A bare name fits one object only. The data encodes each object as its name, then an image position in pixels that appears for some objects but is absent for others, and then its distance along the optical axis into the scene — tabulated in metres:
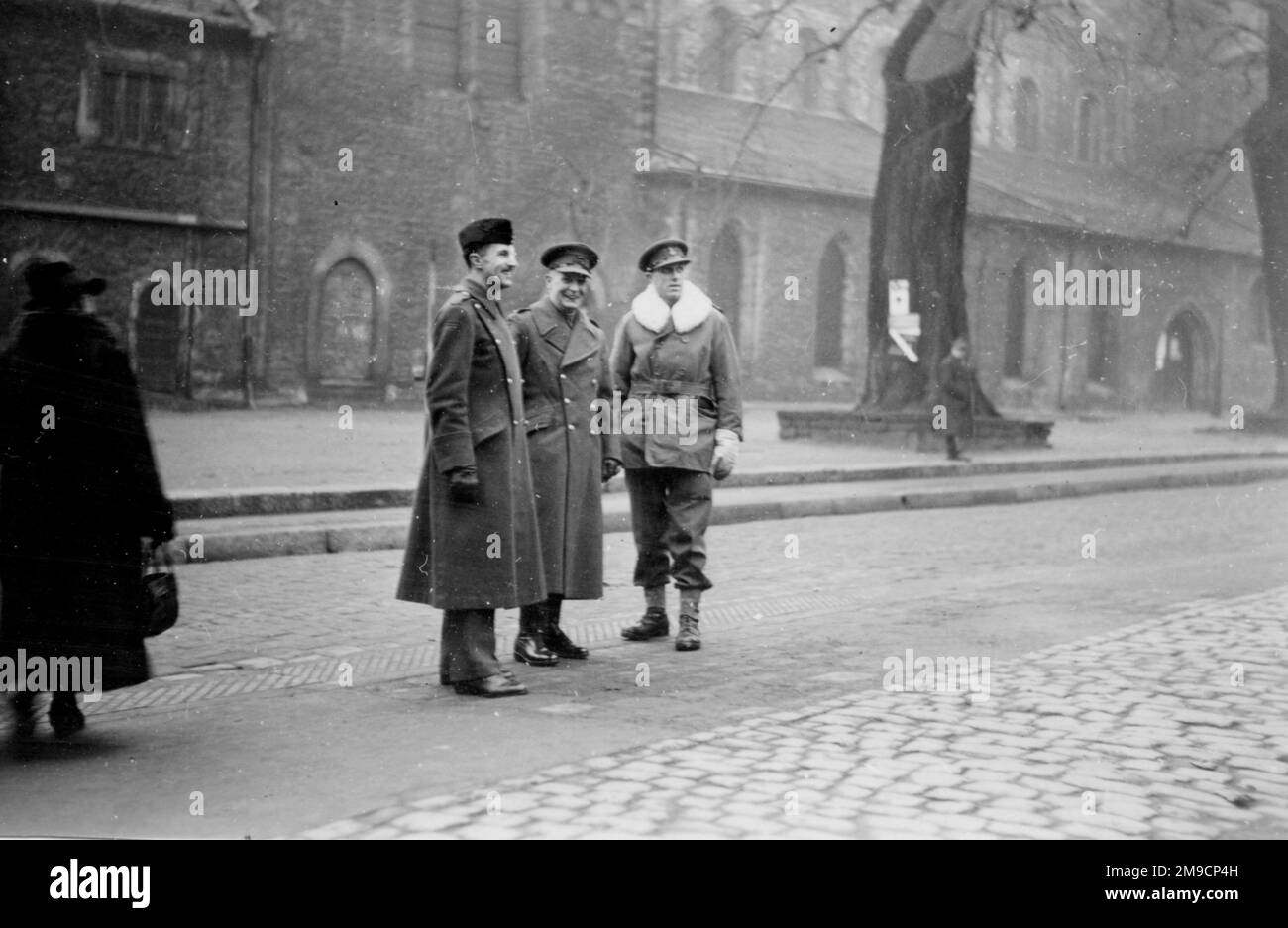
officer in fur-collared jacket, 7.59
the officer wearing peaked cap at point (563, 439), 7.00
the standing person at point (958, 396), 20.11
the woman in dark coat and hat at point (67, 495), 5.44
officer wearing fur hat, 6.18
